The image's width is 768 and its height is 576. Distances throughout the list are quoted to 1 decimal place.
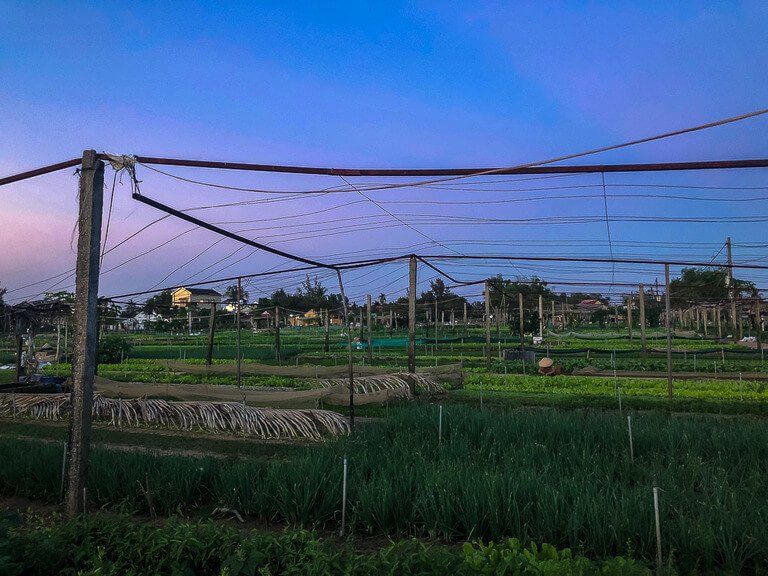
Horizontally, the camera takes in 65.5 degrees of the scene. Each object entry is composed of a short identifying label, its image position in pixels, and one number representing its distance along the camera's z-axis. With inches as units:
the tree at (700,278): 1718.5
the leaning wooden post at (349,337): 334.2
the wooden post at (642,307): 754.2
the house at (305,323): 3080.2
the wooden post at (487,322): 831.1
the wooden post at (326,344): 1237.9
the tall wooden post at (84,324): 222.8
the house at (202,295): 3277.6
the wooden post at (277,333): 921.0
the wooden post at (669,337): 522.9
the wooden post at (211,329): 829.8
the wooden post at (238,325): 604.4
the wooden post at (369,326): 981.2
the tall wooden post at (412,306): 542.6
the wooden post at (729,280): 1174.3
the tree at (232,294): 1795.0
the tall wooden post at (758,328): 941.5
